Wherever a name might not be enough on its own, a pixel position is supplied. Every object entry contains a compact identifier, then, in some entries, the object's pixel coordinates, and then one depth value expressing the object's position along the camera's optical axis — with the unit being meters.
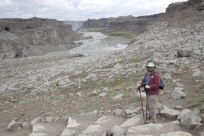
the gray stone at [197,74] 9.99
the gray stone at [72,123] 7.43
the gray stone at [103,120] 7.44
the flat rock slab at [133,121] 6.68
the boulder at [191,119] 5.60
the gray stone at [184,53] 13.38
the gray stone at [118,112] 7.79
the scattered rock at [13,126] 8.30
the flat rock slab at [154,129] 5.72
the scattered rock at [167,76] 10.57
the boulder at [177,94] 8.19
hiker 6.30
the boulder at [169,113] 6.59
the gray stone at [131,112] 7.46
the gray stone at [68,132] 6.89
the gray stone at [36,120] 8.32
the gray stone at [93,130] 6.68
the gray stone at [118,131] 5.84
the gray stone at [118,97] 9.21
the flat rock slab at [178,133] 5.33
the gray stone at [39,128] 7.53
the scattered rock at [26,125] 8.27
